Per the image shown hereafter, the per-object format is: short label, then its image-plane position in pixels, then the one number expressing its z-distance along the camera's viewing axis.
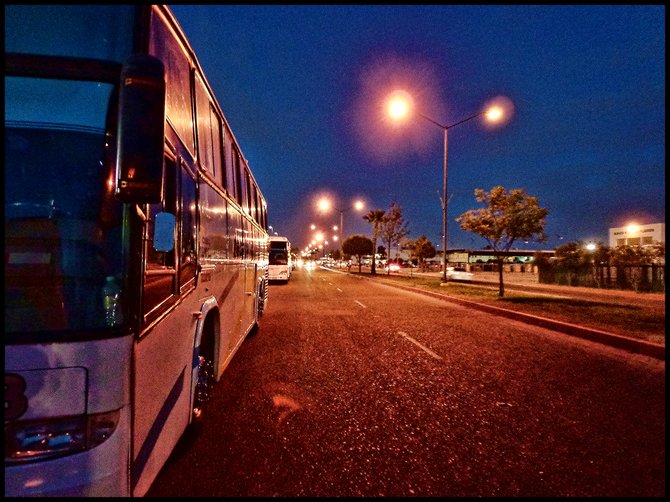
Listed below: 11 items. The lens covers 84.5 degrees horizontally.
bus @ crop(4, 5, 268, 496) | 1.80
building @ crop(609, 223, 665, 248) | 56.44
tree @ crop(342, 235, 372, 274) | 69.25
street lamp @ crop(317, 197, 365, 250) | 40.78
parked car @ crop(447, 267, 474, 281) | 33.34
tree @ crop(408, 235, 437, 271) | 50.56
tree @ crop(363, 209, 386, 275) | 45.26
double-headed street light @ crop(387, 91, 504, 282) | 16.28
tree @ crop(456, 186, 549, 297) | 14.76
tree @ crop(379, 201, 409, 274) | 44.41
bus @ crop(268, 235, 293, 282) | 25.73
